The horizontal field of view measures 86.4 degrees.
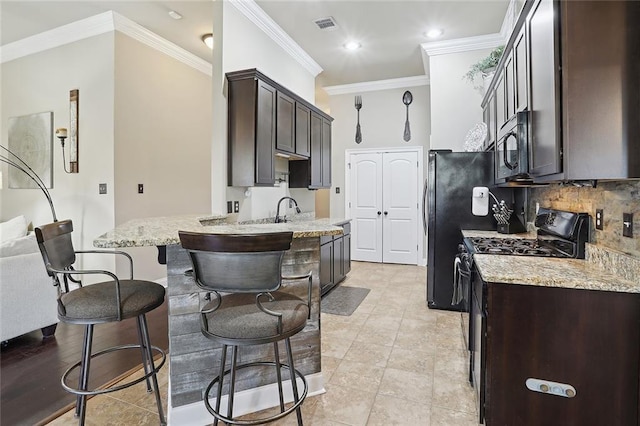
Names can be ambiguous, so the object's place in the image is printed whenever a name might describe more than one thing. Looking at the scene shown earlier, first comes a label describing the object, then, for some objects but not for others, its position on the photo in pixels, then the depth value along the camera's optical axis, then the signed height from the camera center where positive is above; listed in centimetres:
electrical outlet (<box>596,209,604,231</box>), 176 -4
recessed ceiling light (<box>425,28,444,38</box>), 406 +216
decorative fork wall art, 617 +186
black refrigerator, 342 +2
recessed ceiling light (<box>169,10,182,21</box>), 359 +211
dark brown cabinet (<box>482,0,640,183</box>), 128 +47
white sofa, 258 -64
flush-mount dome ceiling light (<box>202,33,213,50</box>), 419 +216
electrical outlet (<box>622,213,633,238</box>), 148 -6
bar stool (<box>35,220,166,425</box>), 151 -41
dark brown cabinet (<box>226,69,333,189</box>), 315 +84
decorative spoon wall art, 584 +185
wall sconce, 401 +93
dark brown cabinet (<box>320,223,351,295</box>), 387 -59
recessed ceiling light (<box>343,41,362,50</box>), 439 +218
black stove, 192 -20
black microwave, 182 +39
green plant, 344 +154
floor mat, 360 -102
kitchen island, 174 -66
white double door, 583 +11
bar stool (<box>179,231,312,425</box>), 130 -28
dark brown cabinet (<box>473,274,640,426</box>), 135 -60
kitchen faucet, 388 -5
